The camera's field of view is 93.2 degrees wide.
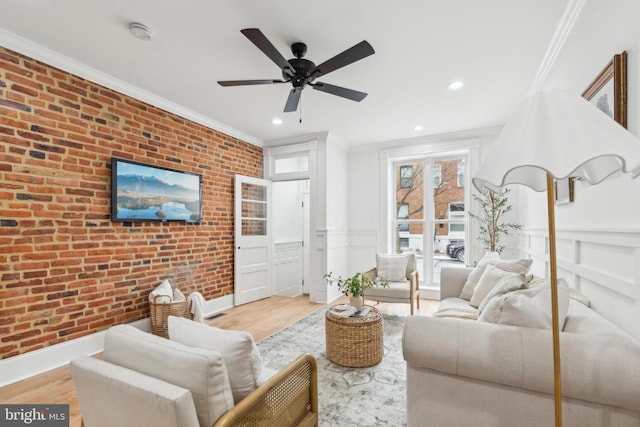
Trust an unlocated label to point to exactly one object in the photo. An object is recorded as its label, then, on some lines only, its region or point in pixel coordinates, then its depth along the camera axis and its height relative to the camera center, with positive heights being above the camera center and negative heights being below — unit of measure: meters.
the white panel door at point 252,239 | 4.46 -0.22
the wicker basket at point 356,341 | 2.51 -0.97
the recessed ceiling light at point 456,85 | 3.03 +1.42
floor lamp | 0.91 +0.25
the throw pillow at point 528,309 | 1.34 -0.39
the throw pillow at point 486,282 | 2.53 -0.49
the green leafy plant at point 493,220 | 4.12 +0.06
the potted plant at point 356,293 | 2.79 -0.63
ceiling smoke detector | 2.15 +1.41
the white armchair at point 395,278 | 3.68 -0.71
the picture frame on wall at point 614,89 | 1.45 +0.70
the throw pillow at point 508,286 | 1.78 -0.37
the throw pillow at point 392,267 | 4.02 -0.58
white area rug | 1.91 -1.19
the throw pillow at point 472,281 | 2.89 -0.55
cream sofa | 1.11 -0.60
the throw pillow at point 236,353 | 1.19 -0.51
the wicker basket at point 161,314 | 3.07 -0.90
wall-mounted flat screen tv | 2.99 +0.36
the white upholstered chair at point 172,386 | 0.97 -0.55
